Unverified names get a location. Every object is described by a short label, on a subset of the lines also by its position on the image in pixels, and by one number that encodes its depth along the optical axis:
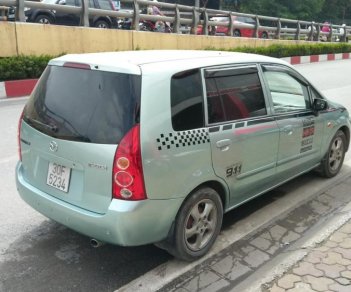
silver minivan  3.00
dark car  13.25
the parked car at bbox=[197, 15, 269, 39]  19.88
